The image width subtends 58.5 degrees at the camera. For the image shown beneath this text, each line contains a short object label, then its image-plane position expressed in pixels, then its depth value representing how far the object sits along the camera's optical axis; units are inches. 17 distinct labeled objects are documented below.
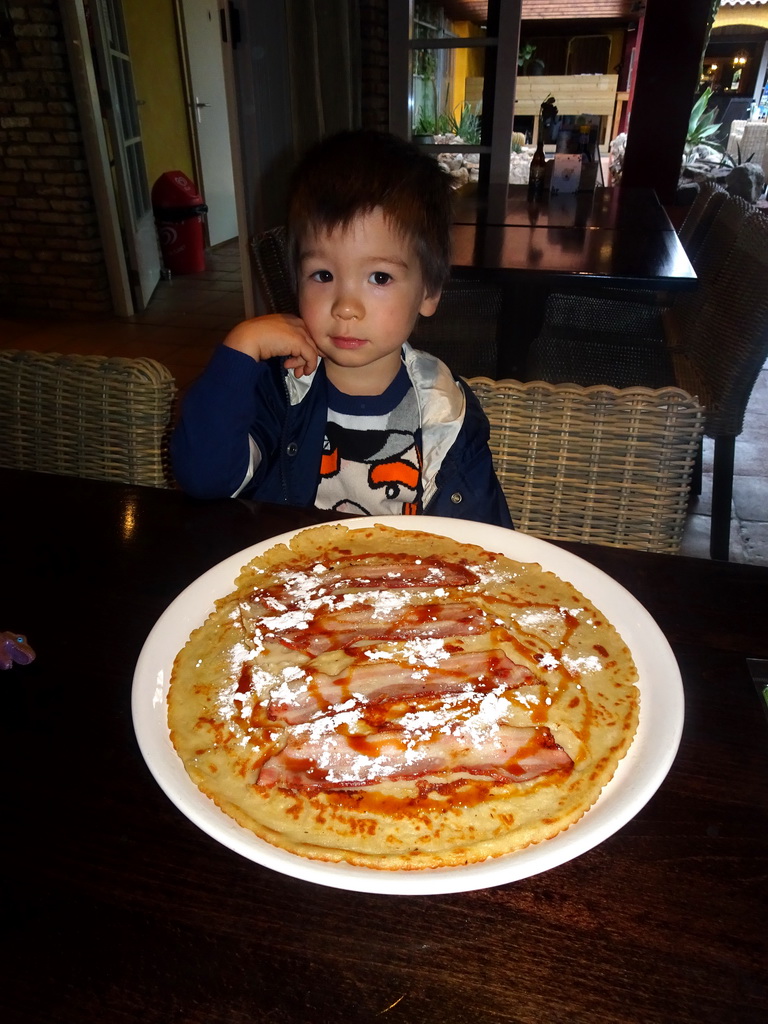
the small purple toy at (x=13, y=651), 29.5
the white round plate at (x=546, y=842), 20.4
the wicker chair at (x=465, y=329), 114.5
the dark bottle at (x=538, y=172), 142.3
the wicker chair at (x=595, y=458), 47.4
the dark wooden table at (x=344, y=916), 18.4
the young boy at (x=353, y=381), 44.8
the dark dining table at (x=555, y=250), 85.0
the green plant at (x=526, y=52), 299.4
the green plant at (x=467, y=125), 174.7
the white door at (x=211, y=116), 250.8
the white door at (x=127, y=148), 175.2
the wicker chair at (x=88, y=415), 52.9
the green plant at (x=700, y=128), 341.9
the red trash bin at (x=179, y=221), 230.2
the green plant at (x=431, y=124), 179.8
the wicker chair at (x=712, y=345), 87.0
